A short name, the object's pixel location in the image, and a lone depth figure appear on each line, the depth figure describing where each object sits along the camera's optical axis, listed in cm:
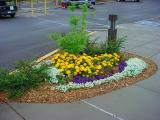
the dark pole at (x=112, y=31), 876
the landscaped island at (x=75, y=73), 564
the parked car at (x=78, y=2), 2994
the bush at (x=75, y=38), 712
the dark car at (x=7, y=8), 2078
